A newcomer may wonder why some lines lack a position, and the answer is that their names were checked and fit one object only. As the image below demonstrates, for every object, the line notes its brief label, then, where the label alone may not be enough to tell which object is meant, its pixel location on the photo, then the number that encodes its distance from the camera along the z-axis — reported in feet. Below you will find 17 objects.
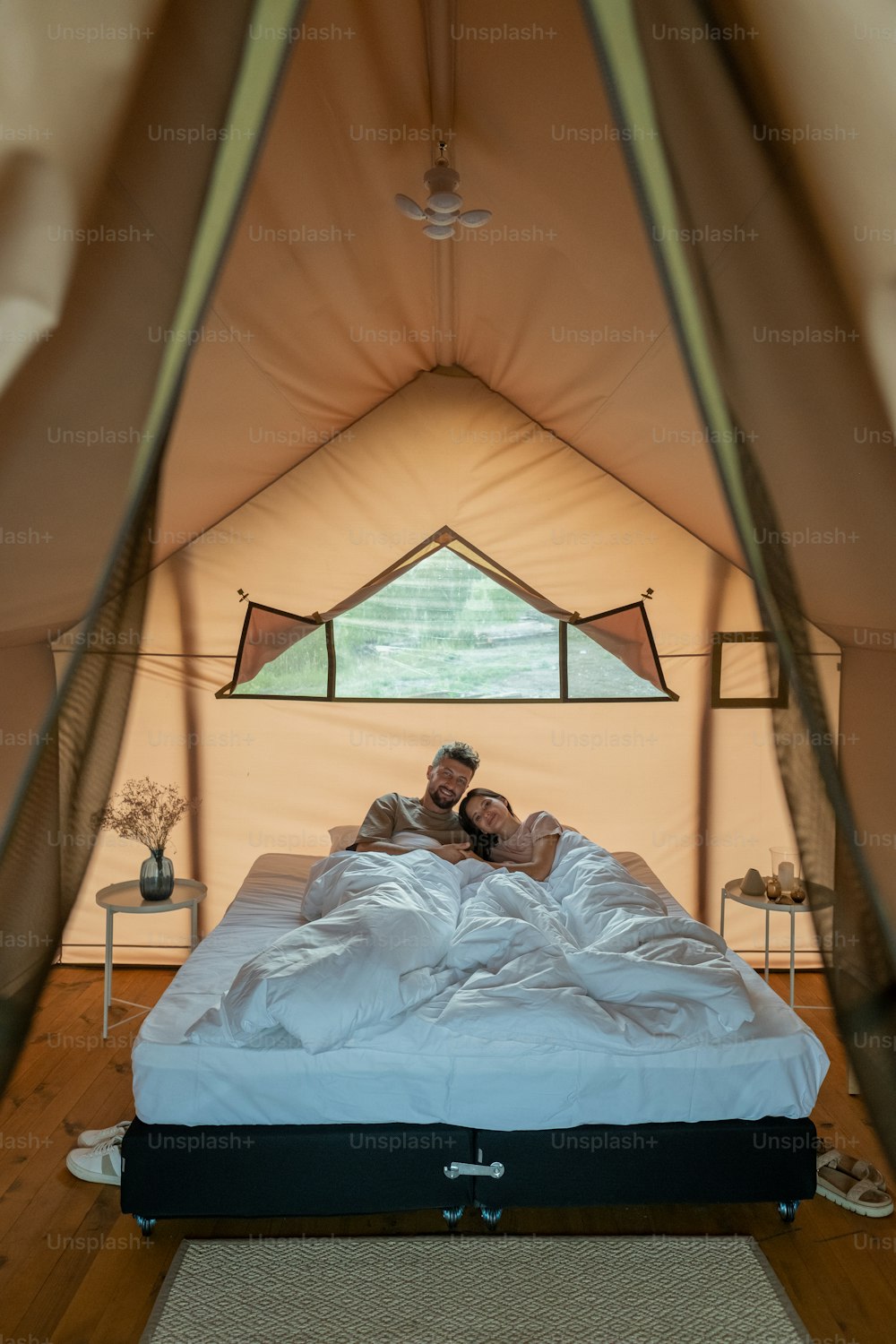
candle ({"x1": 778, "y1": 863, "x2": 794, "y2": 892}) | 11.18
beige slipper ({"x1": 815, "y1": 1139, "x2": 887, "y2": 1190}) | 7.82
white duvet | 7.01
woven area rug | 6.24
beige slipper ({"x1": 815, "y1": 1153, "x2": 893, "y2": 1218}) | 7.49
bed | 6.97
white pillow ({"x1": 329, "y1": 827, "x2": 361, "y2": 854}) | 12.38
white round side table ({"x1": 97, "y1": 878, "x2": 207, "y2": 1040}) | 10.75
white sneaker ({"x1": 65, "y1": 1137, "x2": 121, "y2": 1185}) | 7.98
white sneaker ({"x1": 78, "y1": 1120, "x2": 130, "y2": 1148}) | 8.34
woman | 11.25
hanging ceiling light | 6.97
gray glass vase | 11.00
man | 11.93
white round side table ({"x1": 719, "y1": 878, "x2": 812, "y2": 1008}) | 10.99
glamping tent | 2.22
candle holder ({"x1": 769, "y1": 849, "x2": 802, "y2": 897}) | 11.14
